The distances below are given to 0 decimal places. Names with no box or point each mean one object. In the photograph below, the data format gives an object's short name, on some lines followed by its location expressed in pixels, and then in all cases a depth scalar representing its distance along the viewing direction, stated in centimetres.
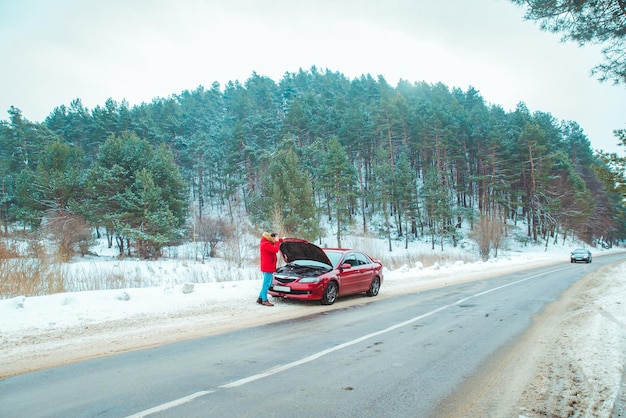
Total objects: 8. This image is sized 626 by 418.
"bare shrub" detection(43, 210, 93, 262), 2980
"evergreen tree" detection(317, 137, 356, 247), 4856
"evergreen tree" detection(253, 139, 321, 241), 3800
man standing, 1030
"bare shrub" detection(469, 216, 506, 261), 3906
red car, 1054
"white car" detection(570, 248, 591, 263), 3400
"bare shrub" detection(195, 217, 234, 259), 3784
